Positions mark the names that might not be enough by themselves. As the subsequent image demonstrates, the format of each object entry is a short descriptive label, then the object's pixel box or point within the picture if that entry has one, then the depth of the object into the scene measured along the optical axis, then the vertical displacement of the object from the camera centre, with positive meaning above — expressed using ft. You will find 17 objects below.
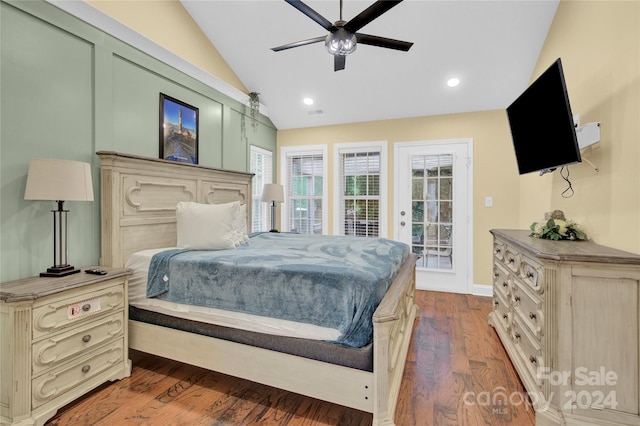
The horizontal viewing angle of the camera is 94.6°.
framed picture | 9.42 +2.74
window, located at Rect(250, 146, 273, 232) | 14.89 +1.52
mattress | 5.44 -2.17
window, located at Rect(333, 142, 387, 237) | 14.88 +1.16
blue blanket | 5.14 -1.40
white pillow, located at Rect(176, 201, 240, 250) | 7.93 -0.43
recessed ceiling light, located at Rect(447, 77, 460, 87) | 11.96 +5.32
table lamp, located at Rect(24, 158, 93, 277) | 5.68 +0.52
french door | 13.57 +0.13
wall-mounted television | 6.44 +2.20
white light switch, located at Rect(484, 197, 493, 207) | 13.14 +0.45
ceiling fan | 5.99 +4.13
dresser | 4.84 -2.14
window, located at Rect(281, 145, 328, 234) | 15.98 +1.25
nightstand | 5.00 -2.43
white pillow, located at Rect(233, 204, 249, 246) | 8.85 -0.58
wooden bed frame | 4.99 -2.49
